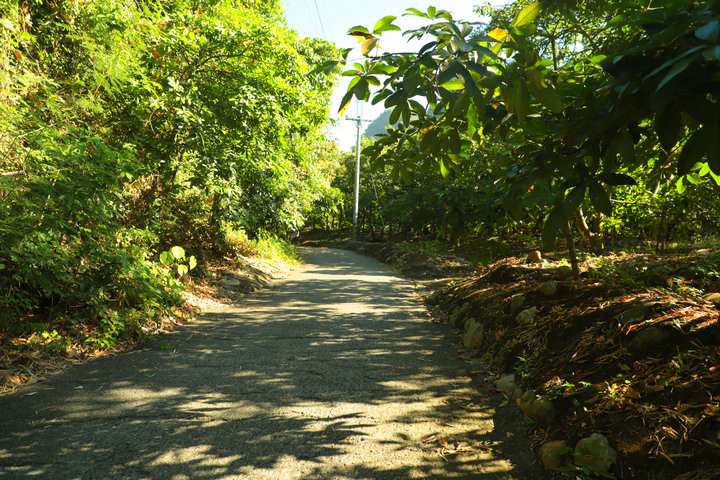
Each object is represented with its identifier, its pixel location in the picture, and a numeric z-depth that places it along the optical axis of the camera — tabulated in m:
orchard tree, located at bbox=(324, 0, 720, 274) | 1.32
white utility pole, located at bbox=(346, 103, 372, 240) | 28.65
